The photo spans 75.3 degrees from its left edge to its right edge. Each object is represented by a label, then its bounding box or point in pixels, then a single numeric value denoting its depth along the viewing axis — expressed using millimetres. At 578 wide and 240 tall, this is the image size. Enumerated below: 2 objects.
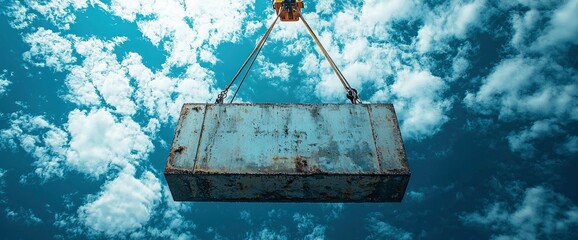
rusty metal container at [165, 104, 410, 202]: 3725
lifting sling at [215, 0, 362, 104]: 5278
